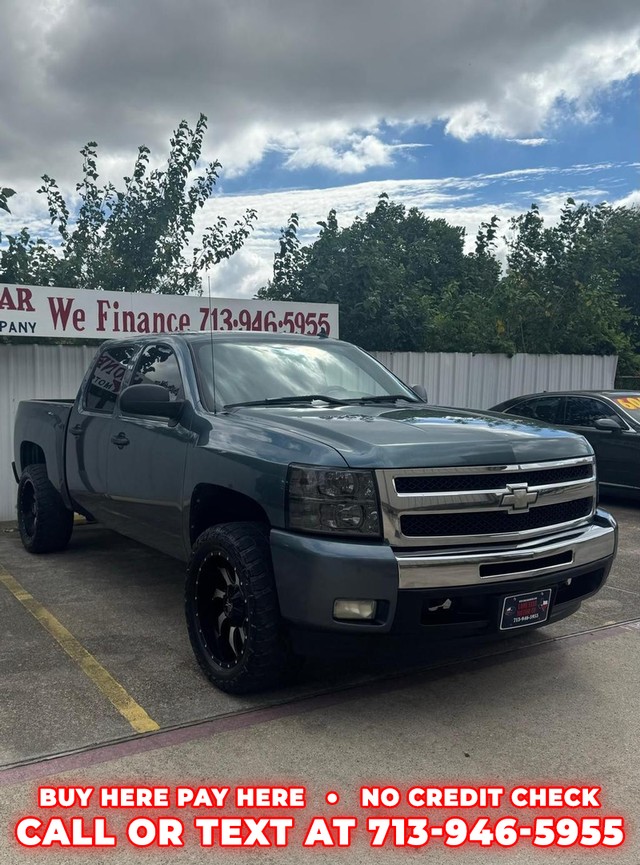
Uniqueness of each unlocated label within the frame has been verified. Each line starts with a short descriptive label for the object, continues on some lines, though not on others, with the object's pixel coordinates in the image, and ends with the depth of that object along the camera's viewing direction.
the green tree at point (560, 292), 15.14
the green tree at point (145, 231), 12.93
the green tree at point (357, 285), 13.15
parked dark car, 9.79
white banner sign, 8.70
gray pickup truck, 3.67
